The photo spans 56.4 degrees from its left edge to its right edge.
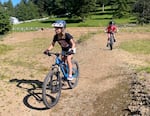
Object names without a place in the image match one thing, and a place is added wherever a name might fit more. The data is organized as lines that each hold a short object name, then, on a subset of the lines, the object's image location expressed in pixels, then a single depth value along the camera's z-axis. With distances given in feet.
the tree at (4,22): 71.52
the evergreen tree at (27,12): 200.54
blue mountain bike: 12.96
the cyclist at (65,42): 13.94
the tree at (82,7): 123.34
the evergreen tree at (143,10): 91.37
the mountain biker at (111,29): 31.15
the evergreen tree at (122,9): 126.14
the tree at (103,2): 160.76
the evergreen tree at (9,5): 243.70
